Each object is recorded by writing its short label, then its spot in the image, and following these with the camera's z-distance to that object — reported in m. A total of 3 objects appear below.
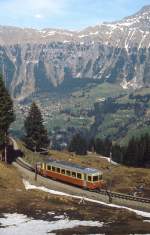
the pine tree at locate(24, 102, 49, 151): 133.75
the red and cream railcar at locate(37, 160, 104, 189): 93.18
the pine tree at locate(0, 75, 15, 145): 102.62
